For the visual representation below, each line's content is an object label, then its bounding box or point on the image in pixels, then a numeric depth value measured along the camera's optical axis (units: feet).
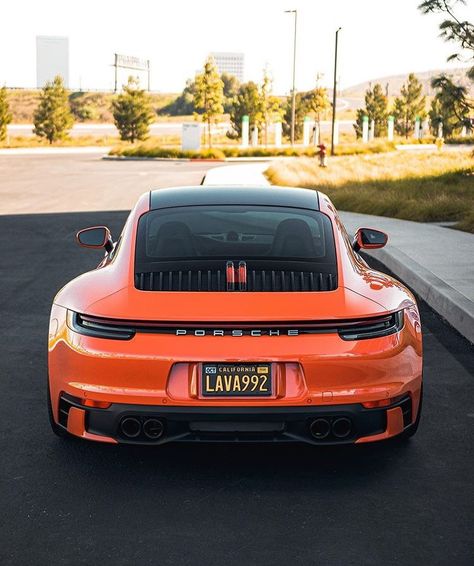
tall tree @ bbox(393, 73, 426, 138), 335.88
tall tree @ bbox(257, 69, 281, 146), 264.11
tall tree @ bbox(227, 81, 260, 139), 261.24
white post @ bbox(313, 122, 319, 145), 252.46
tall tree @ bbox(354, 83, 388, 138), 320.29
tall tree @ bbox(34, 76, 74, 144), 250.78
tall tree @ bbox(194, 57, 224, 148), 233.76
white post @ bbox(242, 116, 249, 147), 224.86
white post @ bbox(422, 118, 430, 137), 331.57
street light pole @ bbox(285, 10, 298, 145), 207.29
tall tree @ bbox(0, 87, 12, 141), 227.61
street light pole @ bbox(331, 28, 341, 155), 173.04
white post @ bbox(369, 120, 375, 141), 292.81
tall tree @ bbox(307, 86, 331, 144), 300.20
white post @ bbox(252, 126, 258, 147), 233.55
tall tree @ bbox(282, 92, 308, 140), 295.89
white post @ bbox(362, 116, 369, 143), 270.46
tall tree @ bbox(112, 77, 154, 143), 247.50
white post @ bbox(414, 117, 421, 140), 305.41
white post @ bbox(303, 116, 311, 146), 240.05
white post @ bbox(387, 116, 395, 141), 288.10
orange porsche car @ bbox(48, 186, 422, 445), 14.69
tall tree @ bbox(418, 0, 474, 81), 85.87
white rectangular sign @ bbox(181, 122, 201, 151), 189.16
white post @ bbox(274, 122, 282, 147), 233.68
